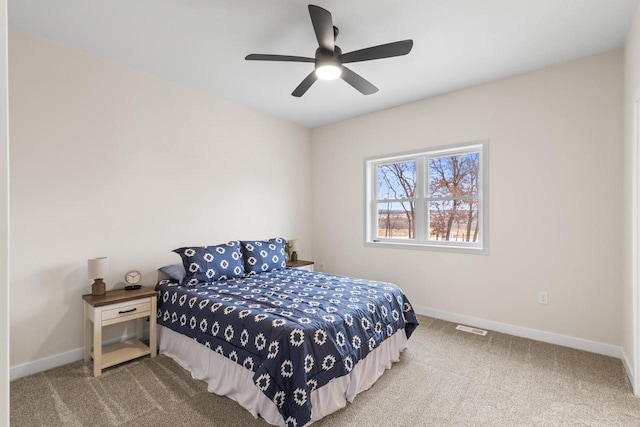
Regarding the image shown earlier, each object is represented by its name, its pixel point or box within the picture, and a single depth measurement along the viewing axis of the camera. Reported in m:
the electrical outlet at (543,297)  3.00
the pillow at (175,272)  2.96
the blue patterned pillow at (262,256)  3.42
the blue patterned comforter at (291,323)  1.76
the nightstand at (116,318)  2.40
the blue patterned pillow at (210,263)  2.94
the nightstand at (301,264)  4.11
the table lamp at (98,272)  2.52
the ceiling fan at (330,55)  1.91
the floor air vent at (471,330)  3.23
